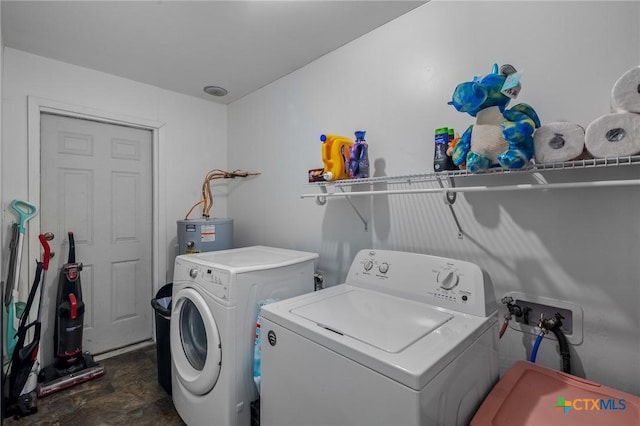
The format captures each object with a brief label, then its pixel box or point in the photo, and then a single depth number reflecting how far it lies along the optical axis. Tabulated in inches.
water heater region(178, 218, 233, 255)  91.5
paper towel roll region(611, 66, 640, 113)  33.7
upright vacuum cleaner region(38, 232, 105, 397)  82.8
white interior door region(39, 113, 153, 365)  88.7
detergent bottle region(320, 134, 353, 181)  67.5
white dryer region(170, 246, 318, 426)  56.2
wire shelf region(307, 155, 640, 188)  34.9
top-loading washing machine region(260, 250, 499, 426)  32.1
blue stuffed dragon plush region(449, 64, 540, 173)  39.2
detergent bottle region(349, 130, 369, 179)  66.3
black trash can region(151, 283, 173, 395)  75.8
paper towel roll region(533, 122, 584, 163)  37.7
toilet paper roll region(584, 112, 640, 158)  33.9
